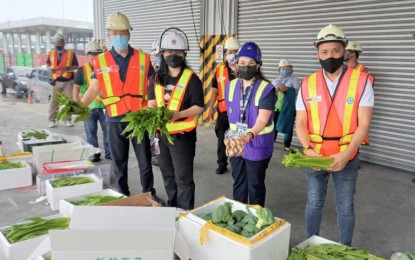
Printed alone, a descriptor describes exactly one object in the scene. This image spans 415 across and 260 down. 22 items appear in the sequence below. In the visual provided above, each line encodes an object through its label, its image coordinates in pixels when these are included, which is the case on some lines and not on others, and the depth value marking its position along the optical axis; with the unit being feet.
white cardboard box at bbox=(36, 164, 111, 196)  14.03
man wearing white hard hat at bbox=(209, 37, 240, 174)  16.79
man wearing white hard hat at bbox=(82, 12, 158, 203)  12.51
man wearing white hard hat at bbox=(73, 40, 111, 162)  18.35
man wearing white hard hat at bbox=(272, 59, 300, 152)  20.89
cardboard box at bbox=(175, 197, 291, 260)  6.30
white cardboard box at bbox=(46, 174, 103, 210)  12.60
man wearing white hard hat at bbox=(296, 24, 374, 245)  8.33
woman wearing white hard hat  10.97
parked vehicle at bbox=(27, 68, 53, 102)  41.14
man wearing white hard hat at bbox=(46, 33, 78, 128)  27.32
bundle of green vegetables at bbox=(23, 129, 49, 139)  18.97
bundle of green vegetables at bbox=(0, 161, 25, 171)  14.70
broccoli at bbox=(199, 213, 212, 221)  7.56
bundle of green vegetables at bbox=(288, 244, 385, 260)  6.51
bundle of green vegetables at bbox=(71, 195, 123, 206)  10.53
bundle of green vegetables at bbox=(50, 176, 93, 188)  12.91
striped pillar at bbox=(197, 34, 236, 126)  29.22
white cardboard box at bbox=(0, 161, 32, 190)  14.53
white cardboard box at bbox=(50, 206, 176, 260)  5.51
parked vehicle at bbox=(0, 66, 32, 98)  49.96
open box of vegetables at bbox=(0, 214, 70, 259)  7.95
